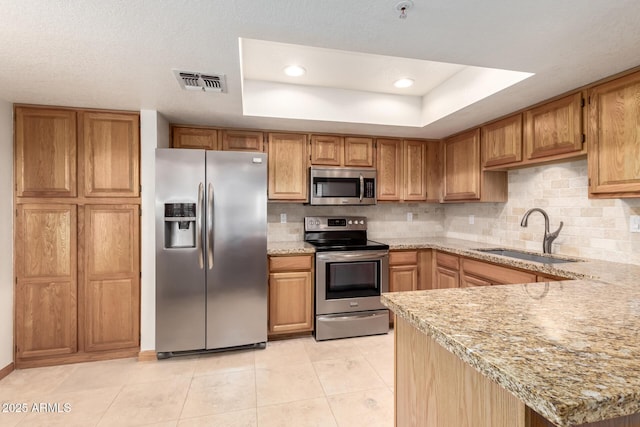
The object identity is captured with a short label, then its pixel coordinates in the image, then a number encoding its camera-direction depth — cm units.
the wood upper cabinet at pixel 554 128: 214
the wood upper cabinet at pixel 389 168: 348
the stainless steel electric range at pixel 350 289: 293
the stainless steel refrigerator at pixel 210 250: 251
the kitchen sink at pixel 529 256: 240
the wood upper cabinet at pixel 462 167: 310
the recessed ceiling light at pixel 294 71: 250
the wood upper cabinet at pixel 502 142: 261
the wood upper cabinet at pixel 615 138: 183
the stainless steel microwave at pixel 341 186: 323
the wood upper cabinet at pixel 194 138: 298
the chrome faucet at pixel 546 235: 254
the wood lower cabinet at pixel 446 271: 290
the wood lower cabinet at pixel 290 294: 288
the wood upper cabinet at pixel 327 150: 329
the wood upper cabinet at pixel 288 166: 318
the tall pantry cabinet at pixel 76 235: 244
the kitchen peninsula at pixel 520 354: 55
